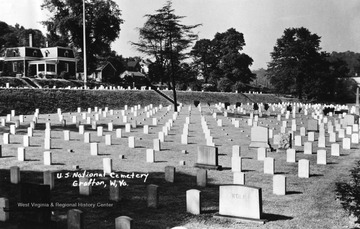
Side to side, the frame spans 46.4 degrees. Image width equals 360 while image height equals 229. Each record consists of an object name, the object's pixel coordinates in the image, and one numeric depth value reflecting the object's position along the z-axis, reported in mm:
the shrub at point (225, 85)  72812
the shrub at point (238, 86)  71750
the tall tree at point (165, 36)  40094
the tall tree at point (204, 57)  85125
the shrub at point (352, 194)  7492
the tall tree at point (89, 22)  60825
